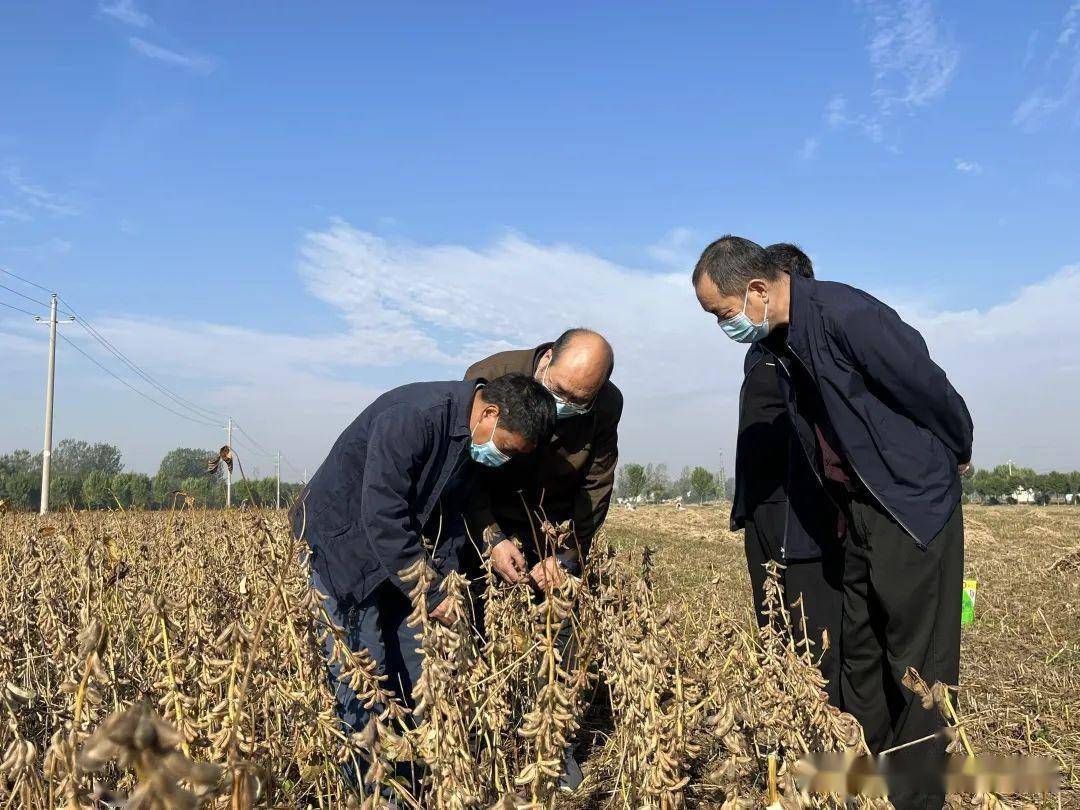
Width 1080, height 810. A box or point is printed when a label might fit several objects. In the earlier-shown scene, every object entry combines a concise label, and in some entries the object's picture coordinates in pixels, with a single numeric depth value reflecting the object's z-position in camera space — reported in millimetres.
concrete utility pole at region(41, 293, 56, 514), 27302
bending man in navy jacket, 2658
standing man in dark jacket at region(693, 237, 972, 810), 2504
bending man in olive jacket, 3305
